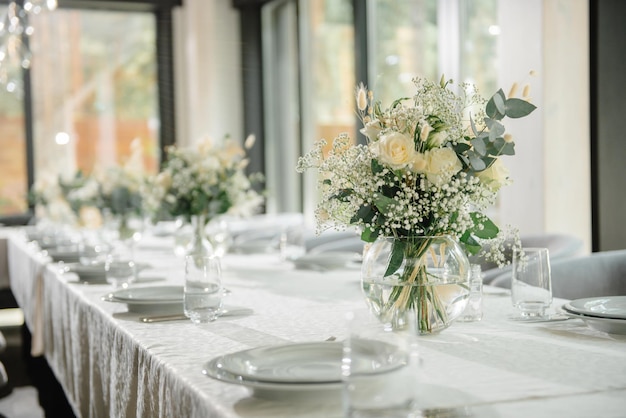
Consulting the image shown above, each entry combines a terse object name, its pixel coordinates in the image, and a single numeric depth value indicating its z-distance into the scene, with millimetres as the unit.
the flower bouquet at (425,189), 1600
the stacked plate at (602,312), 1609
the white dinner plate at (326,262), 3057
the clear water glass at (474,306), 1845
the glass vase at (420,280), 1623
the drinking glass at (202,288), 1861
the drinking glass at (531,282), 1835
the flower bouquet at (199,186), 3322
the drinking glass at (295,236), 4841
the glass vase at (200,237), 3328
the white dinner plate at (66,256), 3580
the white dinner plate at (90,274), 2754
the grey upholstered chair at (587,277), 2654
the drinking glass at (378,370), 943
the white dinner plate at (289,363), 1167
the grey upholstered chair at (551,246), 2998
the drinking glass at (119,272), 2545
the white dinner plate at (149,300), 2012
